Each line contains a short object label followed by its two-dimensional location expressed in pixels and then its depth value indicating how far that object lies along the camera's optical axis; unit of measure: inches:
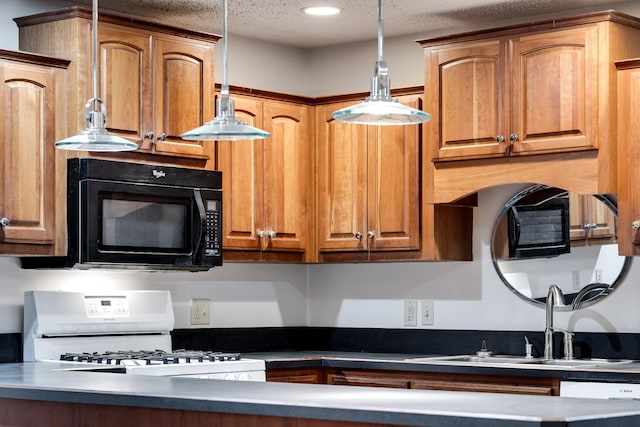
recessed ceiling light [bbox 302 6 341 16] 204.2
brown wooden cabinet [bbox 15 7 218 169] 183.0
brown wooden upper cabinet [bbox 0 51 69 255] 174.7
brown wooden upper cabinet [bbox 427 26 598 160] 185.3
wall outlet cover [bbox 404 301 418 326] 223.8
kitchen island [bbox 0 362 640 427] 95.1
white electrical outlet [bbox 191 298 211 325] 219.1
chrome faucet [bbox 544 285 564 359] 198.5
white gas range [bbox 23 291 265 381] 180.9
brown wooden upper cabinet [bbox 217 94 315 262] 211.8
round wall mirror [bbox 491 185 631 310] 195.2
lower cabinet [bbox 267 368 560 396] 180.4
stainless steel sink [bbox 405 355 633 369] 186.4
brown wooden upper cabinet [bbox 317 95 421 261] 210.1
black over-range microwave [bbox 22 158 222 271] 181.2
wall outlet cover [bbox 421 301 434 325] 221.6
